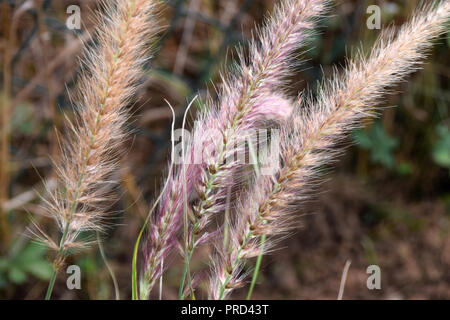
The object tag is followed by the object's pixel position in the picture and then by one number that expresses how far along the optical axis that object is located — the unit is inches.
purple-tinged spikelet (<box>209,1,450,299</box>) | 25.5
